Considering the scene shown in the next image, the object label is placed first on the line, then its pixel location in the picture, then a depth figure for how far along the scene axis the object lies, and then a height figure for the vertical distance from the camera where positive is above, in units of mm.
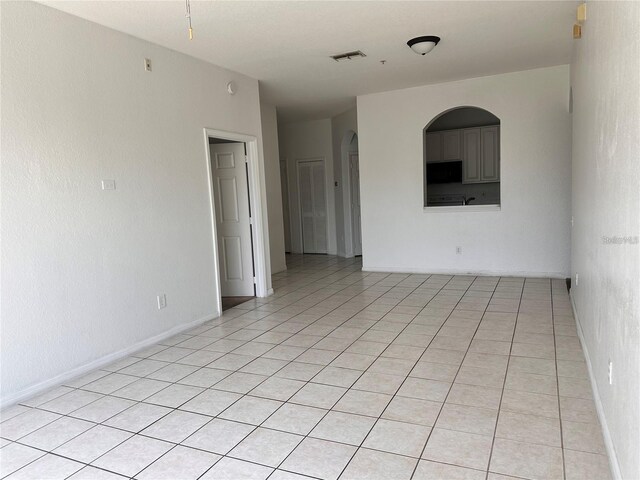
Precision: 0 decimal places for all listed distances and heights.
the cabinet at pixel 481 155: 8055 +558
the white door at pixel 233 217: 5422 -225
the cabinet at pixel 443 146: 8359 +782
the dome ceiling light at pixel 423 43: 4117 +1369
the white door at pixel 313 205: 8844 -219
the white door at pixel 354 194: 8438 -47
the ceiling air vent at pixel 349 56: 4521 +1432
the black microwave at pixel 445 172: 8352 +279
